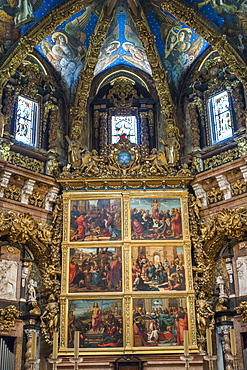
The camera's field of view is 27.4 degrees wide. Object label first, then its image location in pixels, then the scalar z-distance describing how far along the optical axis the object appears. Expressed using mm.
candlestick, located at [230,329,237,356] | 11032
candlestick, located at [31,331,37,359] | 11703
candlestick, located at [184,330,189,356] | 11898
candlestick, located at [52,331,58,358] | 12344
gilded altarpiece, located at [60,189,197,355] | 15422
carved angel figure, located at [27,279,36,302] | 15648
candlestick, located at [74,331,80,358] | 11589
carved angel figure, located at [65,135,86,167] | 17686
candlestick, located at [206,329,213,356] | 11612
